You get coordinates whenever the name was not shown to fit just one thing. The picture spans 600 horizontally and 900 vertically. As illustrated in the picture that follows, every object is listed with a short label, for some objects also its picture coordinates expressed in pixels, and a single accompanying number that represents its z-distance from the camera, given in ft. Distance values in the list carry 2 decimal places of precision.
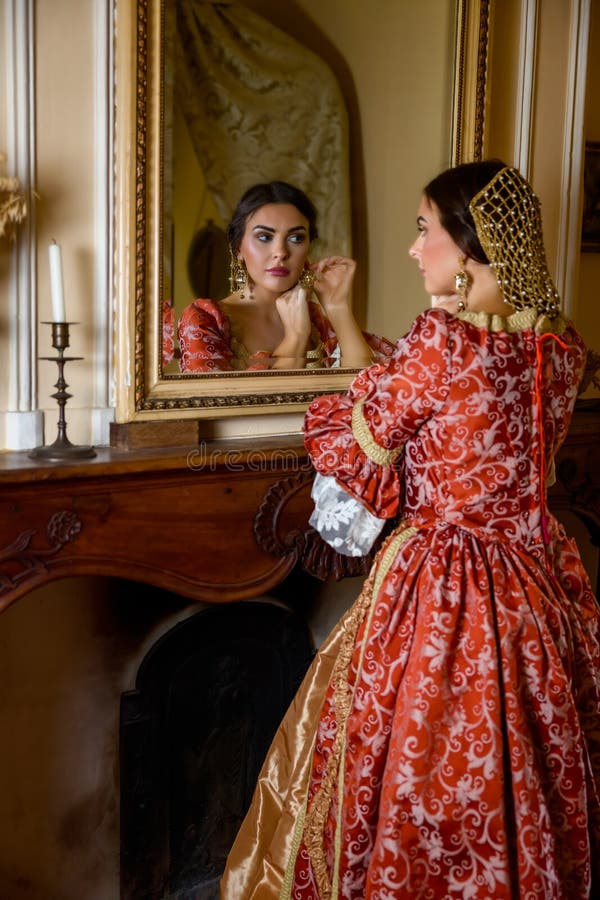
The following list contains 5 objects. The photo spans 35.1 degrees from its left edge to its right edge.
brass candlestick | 5.27
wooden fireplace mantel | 5.04
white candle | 5.13
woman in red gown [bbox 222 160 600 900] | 4.88
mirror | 5.48
